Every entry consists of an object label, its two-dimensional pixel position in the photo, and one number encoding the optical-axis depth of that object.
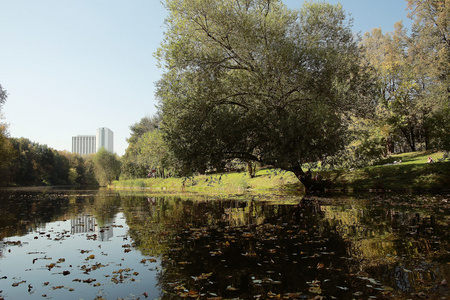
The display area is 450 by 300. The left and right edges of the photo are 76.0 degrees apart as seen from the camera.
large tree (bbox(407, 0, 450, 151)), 31.42
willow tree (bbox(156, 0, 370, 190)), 20.11
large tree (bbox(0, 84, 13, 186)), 42.01
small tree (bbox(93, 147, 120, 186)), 83.06
